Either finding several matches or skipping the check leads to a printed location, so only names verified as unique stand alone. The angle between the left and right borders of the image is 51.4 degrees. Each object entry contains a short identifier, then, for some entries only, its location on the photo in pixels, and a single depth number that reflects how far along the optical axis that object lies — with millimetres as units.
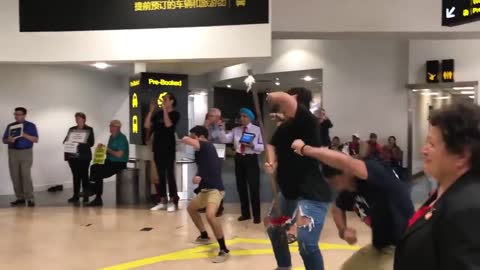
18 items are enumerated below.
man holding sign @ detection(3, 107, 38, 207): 8383
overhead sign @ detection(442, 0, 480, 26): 5305
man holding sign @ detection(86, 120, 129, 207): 8664
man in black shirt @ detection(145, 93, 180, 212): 7766
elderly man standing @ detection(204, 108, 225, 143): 7220
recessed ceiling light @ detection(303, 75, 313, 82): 13770
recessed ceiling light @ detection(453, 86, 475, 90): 10227
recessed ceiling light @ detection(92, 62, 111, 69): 10297
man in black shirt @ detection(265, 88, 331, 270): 3395
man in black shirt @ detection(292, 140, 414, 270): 2479
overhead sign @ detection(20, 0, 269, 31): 7117
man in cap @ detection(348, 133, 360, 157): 9905
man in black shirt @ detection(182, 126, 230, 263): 5035
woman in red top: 1199
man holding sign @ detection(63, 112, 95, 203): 8711
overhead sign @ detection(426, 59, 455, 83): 10414
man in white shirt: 6844
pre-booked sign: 8234
